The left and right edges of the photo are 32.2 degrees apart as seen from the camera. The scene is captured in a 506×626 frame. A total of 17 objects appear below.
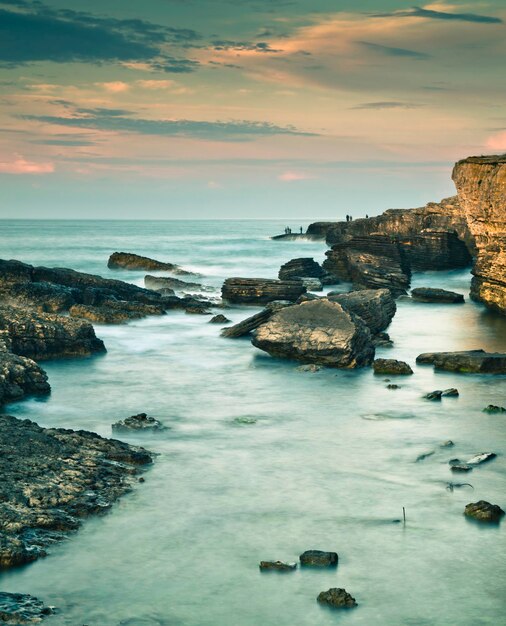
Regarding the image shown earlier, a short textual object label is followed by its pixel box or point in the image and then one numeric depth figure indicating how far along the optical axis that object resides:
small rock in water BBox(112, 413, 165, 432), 17.50
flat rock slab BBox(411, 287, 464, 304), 39.62
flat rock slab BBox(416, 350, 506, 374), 23.27
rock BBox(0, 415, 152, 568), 11.53
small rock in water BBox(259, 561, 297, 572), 10.75
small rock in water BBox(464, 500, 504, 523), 12.36
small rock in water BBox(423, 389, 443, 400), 20.36
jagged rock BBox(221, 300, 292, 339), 29.41
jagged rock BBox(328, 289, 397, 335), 28.59
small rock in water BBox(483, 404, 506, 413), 18.98
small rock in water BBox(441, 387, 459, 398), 20.61
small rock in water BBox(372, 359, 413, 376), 23.42
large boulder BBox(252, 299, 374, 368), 23.95
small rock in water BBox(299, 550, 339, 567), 10.86
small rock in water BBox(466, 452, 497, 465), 15.12
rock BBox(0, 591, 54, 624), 9.41
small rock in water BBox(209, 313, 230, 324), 33.60
